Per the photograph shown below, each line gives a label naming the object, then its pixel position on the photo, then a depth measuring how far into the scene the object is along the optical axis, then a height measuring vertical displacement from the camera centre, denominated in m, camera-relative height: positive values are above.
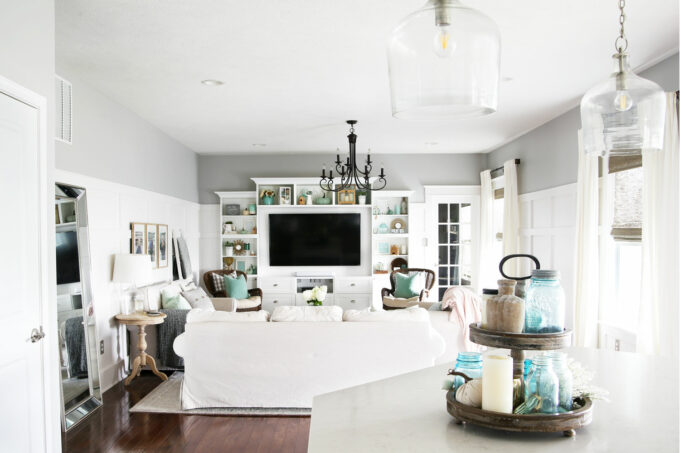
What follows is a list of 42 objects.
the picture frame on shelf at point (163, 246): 6.32 -0.29
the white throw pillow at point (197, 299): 6.01 -0.92
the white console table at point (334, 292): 8.28 -1.12
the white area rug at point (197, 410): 4.08 -1.49
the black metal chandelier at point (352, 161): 6.01 +0.71
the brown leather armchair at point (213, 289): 7.92 -1.02
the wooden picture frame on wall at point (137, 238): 5.46 -0.17
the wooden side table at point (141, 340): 4.87 -1.12
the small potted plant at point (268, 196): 8.41 +0.41
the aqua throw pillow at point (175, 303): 5.68 -0.88
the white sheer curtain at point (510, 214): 6.84 +0.08
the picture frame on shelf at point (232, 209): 8.57 +0.20
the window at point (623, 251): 4.45 -0.28
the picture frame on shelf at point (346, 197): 8.42 +0.39
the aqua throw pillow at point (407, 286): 7.48 -0.94
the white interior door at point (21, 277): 2.28 -0.25
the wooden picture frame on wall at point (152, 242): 5.92 -0.23
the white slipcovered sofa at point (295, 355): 4.04 -1.04
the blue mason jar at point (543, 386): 1.36 -0.44
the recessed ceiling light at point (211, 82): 4.42 +1.19
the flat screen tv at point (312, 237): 8.46 -0.26
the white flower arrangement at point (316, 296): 6.05 -0.88
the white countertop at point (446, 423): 1.30 -0.56
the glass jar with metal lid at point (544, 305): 1.43 -0.23
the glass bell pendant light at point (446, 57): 0.96 +0.31
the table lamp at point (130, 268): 4.86 -0.43
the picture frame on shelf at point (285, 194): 8.43 +0.44
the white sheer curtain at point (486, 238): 7.92 -0.28
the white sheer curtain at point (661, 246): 3.55 -0.19
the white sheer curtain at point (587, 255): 4.81 -0.33
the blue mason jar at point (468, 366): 1.52 -0.43
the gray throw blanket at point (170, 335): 5.23 -1.14
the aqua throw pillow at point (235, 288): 7.61 -0.97
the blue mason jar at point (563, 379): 1.38 -0.43
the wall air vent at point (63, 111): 3.89 +0.86
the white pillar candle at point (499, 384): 1.35 -0.43
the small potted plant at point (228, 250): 8.52 -0.46
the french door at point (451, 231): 8.59 -0.18
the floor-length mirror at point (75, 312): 3.87 -0.69
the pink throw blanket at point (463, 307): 4.50 -0.76
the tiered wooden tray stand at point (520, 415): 1.32 -0.50
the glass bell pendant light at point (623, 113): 1.42 +0.30
